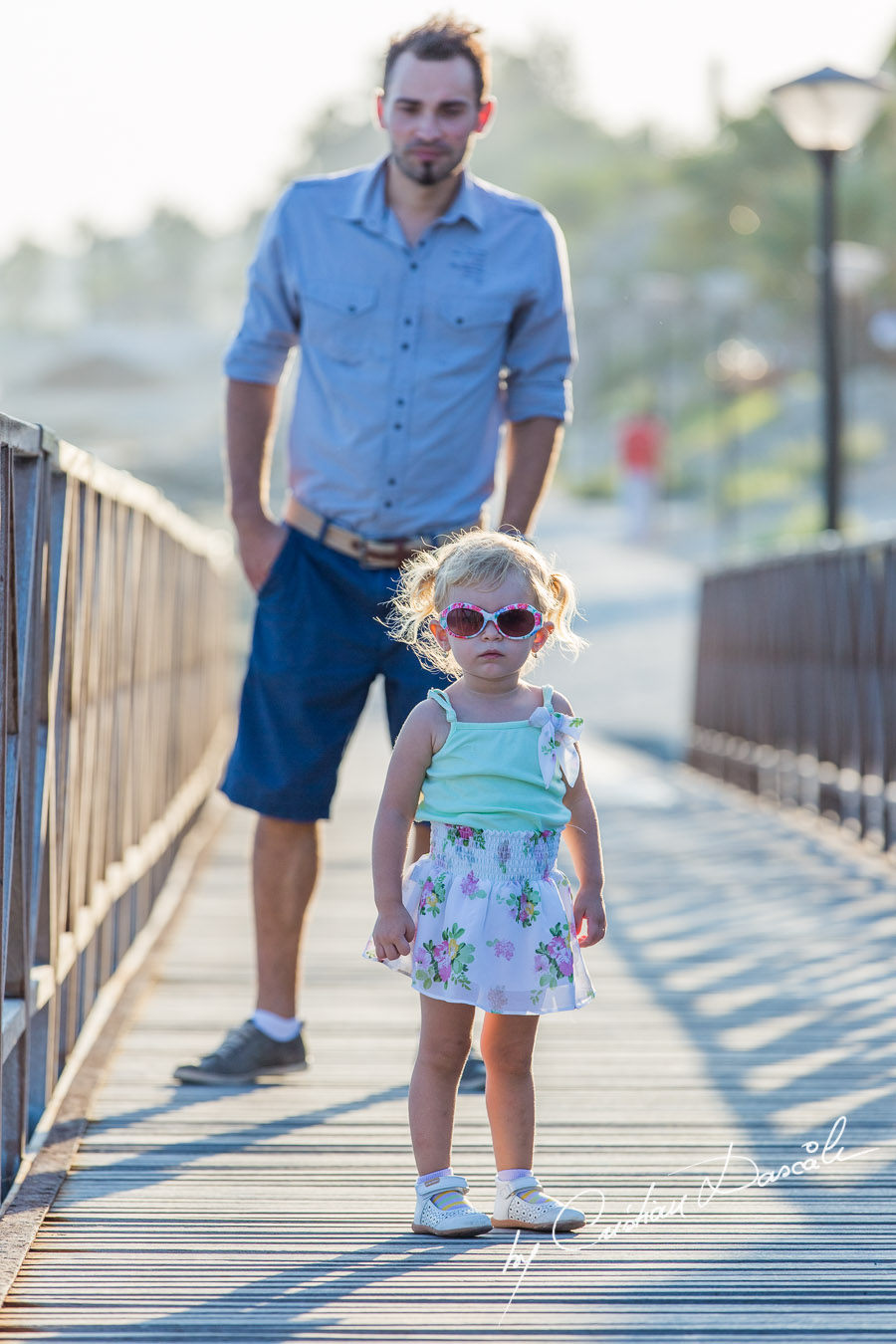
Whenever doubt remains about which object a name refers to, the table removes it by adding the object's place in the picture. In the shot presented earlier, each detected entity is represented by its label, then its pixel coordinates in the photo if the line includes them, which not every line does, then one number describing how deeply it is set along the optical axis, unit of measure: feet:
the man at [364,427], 24.97
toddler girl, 18.88
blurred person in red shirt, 223.92
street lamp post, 64.54
